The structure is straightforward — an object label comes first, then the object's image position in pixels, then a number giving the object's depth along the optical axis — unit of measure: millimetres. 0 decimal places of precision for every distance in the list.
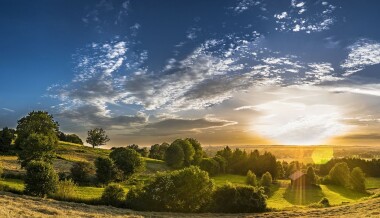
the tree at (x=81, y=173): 96375
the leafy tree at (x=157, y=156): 190375
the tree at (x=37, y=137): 97750
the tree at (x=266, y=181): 122875
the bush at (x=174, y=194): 64562
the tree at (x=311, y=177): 127688
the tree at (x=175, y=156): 149500
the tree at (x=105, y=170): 101188
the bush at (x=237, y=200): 65750
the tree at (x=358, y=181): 123688
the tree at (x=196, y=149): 168175
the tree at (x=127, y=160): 108438
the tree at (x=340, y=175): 131125
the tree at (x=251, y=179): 120500
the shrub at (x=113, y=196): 65875
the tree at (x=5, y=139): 122000
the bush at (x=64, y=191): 66406
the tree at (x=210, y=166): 144375
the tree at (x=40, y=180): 66125
